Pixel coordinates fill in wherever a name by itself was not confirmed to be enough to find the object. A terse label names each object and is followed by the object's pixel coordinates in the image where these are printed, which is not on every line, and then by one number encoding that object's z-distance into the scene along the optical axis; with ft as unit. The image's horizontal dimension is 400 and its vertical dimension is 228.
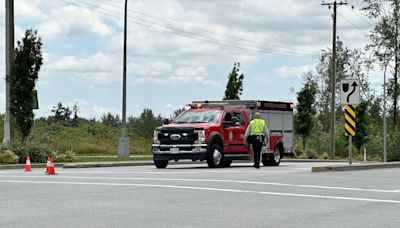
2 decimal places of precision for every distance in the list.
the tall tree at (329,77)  244.42
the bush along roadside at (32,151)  97.45
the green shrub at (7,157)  93.66
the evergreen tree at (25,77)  104.68
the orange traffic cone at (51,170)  69.77
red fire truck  84.79
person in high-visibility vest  83.46
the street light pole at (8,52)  105.81
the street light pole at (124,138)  125.80
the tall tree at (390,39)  214.90
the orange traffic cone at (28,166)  81.74
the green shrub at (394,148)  205.98
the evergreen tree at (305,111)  188.85
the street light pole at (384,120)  170.72
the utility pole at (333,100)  180.75
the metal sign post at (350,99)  83.46
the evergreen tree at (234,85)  173.88
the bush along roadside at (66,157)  104.03
